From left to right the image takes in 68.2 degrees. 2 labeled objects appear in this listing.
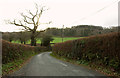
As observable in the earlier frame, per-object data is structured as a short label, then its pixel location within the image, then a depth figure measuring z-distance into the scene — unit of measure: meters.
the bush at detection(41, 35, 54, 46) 46.46
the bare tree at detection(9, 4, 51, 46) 29.68
